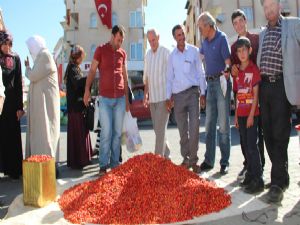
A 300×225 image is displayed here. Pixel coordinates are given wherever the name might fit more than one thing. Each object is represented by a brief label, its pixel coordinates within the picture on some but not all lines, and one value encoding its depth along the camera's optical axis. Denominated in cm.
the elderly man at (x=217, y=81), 439
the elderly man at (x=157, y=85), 491
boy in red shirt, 361
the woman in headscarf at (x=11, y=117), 469
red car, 1244
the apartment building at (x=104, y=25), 2824
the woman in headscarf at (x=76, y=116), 525
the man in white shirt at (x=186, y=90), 461
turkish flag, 2803
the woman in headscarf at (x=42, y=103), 452
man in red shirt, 465
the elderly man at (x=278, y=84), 334
